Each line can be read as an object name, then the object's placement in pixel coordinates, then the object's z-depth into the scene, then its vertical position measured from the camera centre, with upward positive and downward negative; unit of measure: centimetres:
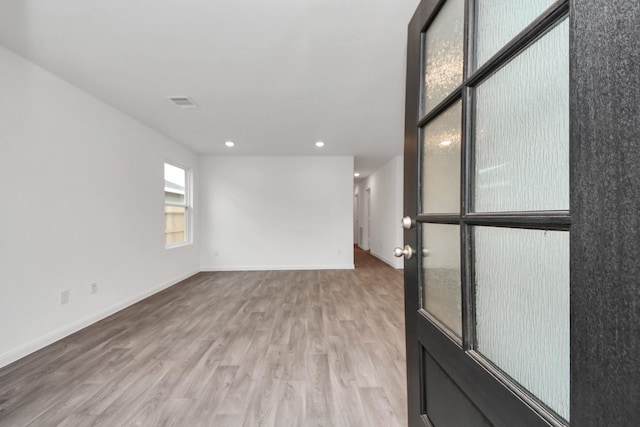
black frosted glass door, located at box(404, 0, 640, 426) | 34 +0
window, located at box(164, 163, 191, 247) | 463 +14
